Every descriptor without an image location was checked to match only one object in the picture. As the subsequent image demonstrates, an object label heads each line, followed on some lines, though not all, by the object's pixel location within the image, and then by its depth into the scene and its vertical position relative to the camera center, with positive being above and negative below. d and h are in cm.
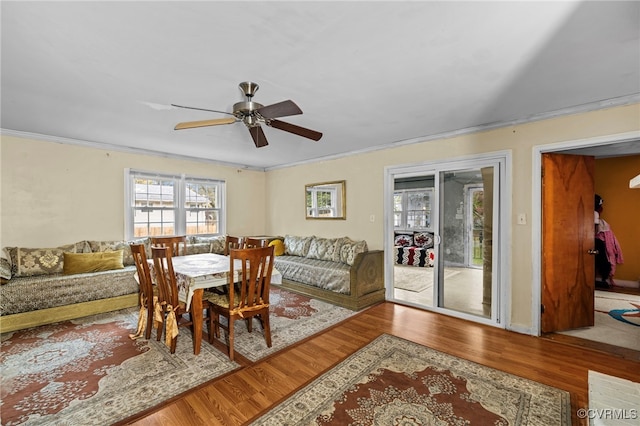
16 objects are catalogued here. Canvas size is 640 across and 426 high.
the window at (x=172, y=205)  467 +17
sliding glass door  341 -35
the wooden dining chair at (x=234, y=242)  368 -40
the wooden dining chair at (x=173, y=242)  397 -41
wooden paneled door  309 -35
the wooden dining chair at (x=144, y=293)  273 -85
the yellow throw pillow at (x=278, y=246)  556 -68
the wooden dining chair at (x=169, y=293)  253 -76
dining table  253 -65
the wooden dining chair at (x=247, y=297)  252 -83
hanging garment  472 -57
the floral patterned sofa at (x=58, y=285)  315 -89
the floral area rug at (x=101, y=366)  190 -133
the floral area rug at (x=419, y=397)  183 -136
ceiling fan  203 +78
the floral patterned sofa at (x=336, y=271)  397 -91
